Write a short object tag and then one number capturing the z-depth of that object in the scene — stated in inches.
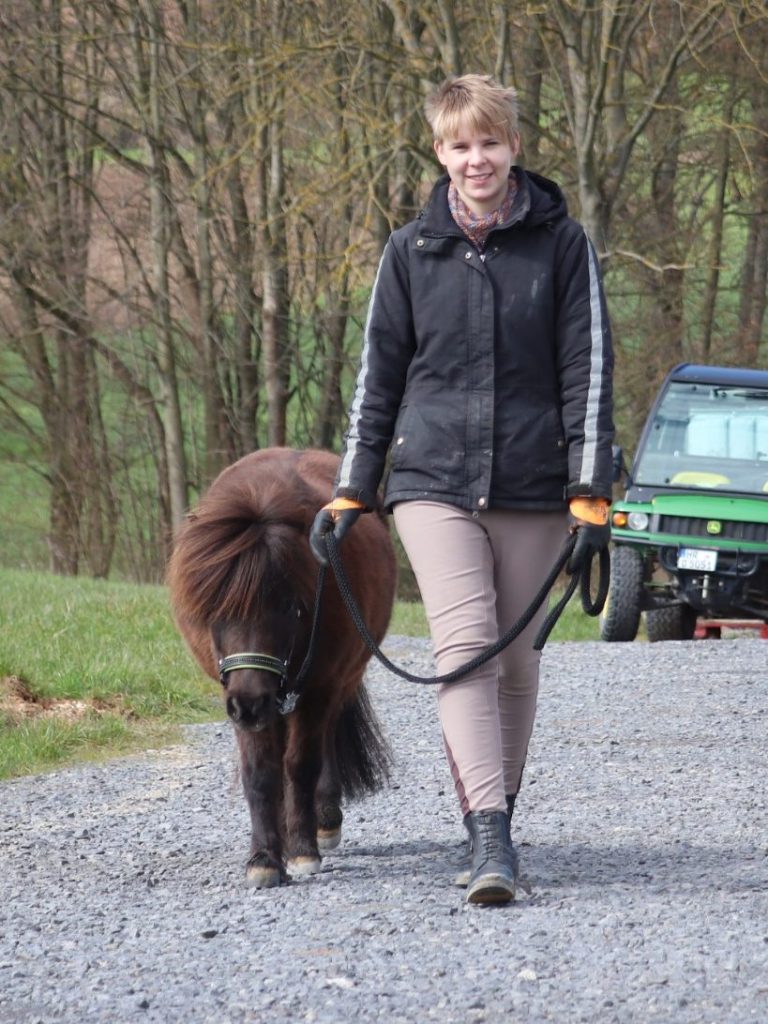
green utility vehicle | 1032.8
